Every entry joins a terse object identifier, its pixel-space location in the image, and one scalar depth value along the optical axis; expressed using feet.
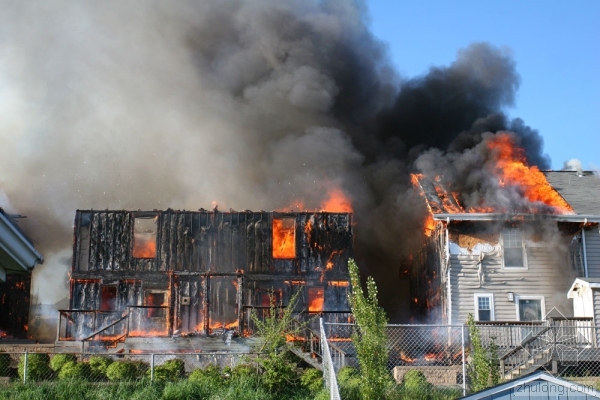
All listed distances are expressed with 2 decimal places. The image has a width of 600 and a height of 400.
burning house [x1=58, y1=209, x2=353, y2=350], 88.17
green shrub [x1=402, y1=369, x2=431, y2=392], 52.95
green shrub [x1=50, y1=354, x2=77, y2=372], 62.54
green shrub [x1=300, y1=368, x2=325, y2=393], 54.45
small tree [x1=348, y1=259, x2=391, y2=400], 43.52
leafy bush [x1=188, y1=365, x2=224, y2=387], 53.59
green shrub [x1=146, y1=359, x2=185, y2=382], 56.92
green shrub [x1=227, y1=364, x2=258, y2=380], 55.01
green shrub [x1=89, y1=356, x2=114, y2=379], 61.72
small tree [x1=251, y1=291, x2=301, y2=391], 53.83
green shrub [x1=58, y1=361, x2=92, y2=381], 60.13
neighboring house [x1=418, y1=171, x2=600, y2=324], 82.43
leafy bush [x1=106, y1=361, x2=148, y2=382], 59.13
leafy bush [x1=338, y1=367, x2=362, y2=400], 48.32
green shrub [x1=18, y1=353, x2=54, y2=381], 60.80
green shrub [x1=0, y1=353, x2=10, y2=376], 62.95
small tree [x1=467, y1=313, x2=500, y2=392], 44.21
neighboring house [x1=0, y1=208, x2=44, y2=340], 103.60
